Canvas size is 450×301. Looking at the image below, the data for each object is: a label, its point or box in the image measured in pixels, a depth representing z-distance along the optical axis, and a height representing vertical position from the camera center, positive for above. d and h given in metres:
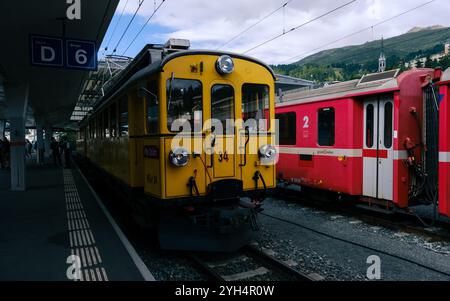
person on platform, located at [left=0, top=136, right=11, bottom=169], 20.81 -0.64
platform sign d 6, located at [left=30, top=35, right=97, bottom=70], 8.33 +2.15
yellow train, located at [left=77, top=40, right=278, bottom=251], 5.45 -0.08
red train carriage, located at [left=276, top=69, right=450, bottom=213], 7.39 -0.02
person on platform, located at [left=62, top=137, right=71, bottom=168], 22.40 -0.98
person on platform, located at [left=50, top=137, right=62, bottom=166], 23.28 -0.69
